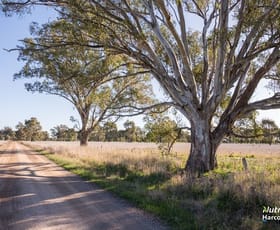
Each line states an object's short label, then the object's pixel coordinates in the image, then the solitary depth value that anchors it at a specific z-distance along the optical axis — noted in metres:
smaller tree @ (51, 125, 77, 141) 124.97
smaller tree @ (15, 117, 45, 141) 137.75
